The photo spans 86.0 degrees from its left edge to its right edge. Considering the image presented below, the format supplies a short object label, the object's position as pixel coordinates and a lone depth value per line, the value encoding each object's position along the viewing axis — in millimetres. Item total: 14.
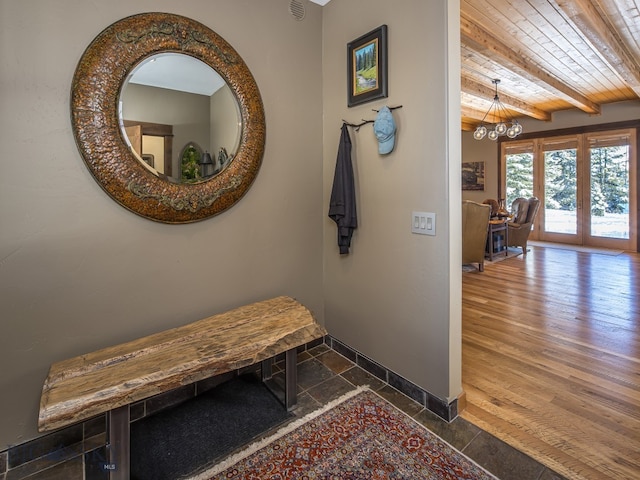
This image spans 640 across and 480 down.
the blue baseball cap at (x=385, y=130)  2037
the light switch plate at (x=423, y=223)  1895
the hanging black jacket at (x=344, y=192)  2348
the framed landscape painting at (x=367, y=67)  2113
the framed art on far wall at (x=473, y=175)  8836
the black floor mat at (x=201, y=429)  1621
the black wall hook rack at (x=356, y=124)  2269
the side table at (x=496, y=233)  5707
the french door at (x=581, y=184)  6574
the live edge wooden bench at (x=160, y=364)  1312
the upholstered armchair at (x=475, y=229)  4918
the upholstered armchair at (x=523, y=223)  6277
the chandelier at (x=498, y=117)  5664
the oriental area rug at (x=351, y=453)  1533
